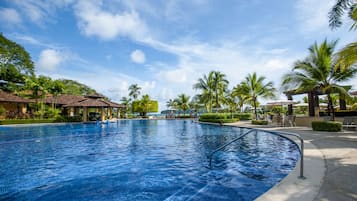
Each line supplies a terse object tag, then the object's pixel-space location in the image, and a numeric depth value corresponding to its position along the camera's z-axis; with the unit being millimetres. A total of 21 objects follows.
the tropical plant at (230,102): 30350
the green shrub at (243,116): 28266
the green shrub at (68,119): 24922
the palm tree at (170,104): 46488
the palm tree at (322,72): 10570
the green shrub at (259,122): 16662
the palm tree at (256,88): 19250
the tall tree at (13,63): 28250
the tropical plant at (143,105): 42125
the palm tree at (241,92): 19967
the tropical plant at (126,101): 44438
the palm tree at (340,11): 6714
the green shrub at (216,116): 21102
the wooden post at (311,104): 15492
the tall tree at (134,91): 44500
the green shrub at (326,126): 10070
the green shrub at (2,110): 22853
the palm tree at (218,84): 26781
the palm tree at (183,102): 42875
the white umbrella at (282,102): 16322
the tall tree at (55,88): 24748
